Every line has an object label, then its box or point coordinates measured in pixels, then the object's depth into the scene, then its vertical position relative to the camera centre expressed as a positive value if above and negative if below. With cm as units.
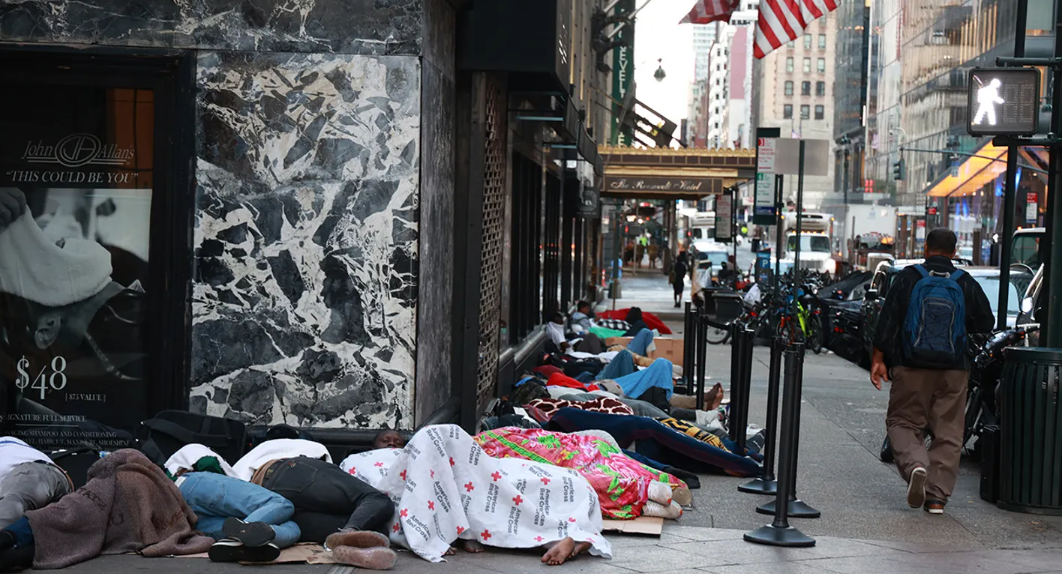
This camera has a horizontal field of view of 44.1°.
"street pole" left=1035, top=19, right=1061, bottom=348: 916 -30
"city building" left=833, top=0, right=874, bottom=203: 11848 +1150
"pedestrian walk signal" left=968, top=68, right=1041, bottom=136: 977 +85
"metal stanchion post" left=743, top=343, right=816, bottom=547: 720 -168
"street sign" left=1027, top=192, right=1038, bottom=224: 4716 +37
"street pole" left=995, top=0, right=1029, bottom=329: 1205 +7
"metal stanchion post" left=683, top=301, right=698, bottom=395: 1470 -161
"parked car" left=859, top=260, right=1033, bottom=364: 1900 -116
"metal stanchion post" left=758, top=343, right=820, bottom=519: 729 -146
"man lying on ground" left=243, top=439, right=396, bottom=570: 627 -151
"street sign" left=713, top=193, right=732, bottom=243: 4469 -35
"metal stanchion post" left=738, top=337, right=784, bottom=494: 897 -151
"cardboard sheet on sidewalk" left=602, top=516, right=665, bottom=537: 725 -178
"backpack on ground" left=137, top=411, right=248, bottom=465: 762 -140
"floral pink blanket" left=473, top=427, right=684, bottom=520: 752 -155
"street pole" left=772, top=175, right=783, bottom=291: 2422 -16
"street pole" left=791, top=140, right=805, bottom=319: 1525 +51
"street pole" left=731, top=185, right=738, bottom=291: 3568 -60
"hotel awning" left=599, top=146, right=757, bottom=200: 2881 +88
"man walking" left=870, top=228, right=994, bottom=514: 845 -93
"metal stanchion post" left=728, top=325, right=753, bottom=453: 1012 -138
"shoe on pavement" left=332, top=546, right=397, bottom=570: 608 -165
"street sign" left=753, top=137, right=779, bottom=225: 2792 +27
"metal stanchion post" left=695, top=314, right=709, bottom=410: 1240 -150
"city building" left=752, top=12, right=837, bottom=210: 15025 +1480
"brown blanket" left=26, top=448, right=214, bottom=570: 600 -151
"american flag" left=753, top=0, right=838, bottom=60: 1894 +286
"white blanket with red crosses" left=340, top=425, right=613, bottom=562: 659 -152
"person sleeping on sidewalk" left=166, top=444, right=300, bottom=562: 604 -153
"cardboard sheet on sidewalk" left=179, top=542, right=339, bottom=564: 614 -168
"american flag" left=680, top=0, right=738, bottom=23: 2138 +324
